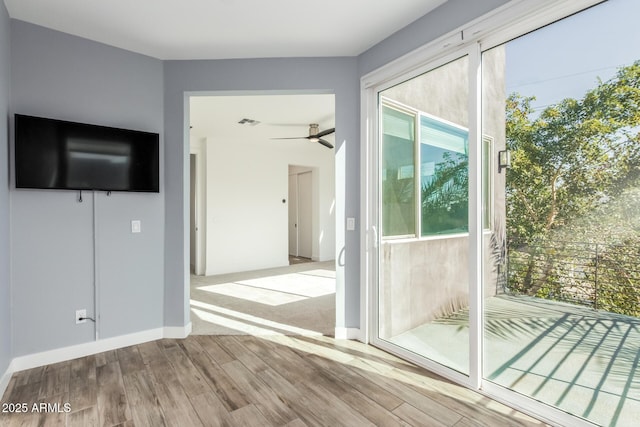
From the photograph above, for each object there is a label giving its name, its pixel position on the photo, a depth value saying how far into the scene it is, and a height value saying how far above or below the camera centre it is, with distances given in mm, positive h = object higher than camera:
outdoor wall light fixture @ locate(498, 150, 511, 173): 2010 +345
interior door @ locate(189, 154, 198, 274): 6103 -67
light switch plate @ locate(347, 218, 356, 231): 2938 -94
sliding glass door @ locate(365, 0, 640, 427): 1576 -6
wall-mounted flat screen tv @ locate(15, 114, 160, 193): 2283 +464
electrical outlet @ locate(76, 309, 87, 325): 2559 -815
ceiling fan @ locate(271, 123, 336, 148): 4902 +1277
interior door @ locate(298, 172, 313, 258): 7907 +3
